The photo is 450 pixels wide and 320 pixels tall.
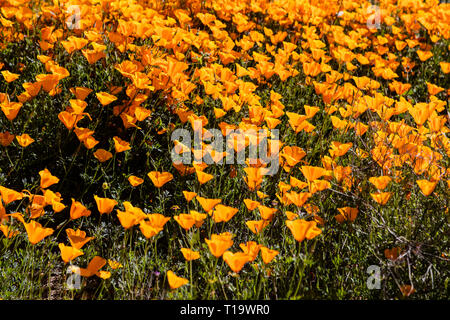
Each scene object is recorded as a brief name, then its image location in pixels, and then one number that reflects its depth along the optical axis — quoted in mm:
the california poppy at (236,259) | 1923
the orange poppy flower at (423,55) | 4084
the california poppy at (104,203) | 2195
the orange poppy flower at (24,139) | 2570
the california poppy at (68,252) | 1989
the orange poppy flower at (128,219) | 2059
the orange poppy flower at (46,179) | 2311
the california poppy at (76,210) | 2188
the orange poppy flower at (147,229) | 2008
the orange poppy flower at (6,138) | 2711
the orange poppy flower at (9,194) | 2256
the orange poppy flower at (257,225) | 2211
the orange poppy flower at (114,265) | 2275
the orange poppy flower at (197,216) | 2133
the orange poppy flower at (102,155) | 2611
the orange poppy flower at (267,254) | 1974
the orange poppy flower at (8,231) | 2186
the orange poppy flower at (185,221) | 2086
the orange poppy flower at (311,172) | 2369
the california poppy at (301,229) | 2008
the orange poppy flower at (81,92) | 2746
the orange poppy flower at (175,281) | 1919
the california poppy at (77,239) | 2094
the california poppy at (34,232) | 2066
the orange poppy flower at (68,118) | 2627
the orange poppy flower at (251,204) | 2273
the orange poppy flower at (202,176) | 2324
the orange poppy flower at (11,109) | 2576
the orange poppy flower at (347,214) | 2357
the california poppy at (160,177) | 2405
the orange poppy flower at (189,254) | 2047
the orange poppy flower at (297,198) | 2256
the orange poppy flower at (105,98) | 2653
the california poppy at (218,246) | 1930
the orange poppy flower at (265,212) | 2178
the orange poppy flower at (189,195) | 2273
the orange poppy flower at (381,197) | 2217
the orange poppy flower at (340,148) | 2599
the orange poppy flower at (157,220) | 2043
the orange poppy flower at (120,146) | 2574
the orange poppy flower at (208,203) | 2180
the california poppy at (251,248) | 2031
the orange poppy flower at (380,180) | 2277
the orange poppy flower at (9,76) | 2891
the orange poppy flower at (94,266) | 2148
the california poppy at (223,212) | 2164
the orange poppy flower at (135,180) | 2447
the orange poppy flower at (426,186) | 2160
